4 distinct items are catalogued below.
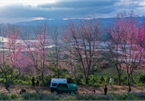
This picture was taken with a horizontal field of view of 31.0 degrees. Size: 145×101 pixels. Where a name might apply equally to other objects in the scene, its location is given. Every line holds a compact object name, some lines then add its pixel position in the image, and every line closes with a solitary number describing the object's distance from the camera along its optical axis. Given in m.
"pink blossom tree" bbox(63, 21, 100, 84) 26.27
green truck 20.38
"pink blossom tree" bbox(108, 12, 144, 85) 24.70
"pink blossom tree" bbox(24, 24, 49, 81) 26.19
